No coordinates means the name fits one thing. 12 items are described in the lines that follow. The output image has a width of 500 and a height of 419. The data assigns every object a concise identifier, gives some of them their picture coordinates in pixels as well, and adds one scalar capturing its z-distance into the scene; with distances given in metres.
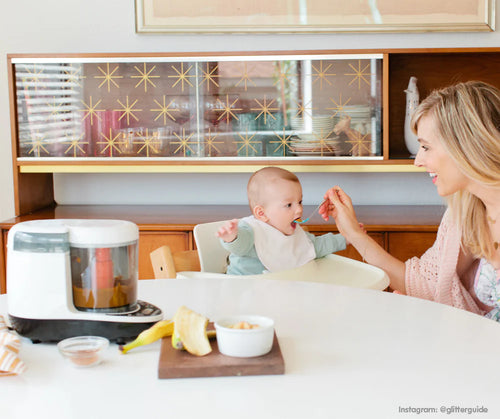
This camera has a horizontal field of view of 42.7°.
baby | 2.16
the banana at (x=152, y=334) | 1.14
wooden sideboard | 2.84
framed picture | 3.28
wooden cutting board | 1.02
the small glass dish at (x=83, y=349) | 1.07
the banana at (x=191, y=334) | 1.07
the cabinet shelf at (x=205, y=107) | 3.04
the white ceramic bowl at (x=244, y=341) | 1.04
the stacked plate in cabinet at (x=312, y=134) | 3.06
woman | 1.73
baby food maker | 1.17
